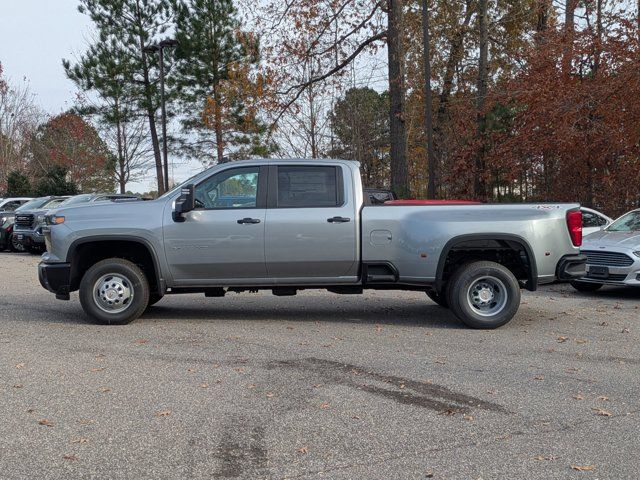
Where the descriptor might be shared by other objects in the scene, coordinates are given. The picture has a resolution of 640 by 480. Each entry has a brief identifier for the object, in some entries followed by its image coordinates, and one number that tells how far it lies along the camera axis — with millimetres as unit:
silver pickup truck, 8969
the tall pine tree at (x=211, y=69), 37188
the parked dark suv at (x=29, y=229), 22094
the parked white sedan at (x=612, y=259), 11930
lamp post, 31797
